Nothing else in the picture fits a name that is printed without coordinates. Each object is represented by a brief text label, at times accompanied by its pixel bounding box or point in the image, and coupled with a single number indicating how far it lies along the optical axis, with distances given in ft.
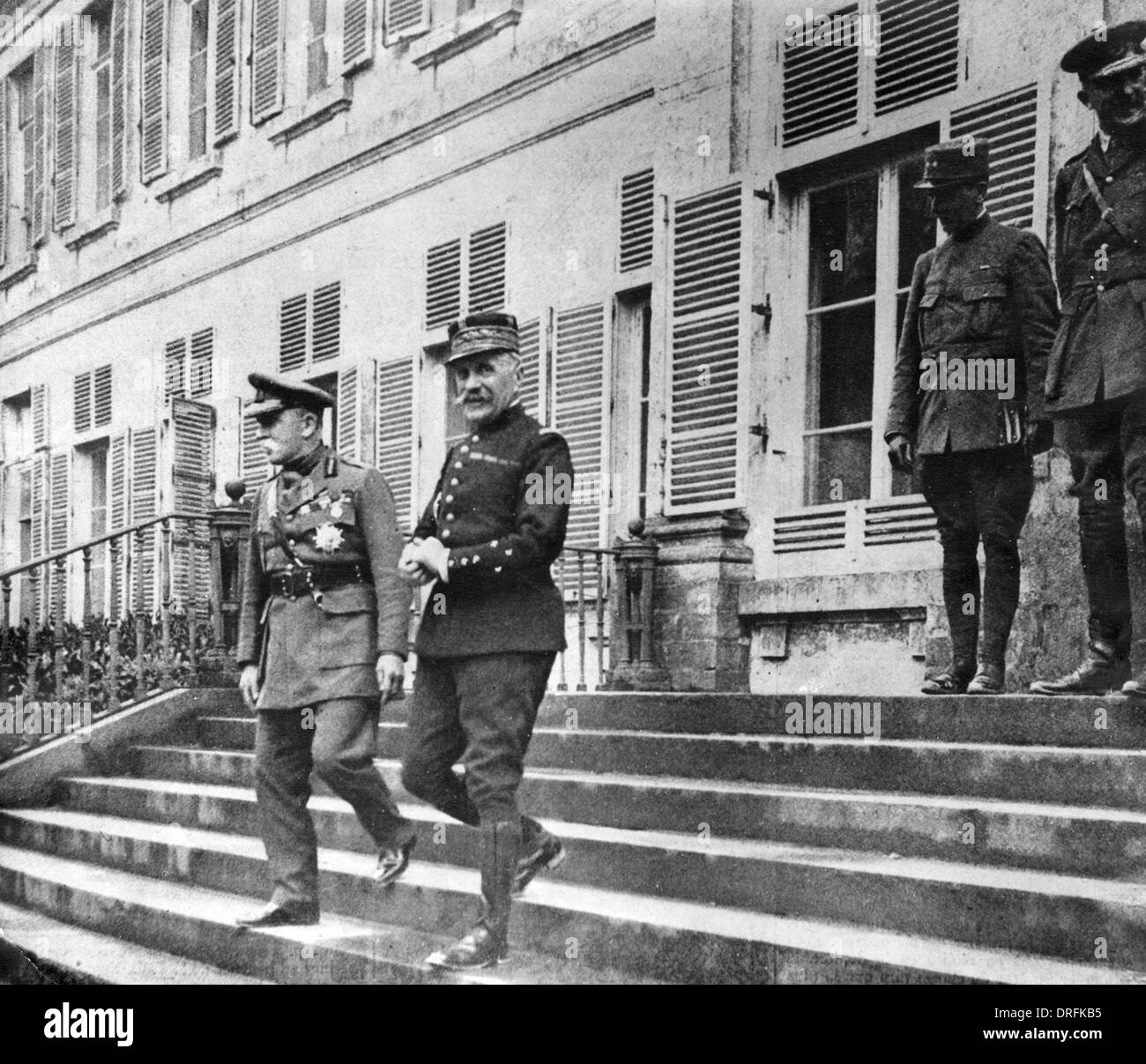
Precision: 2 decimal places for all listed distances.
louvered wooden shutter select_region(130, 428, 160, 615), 33.30
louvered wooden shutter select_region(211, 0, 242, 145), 26.66
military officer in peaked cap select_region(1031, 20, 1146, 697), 13.43
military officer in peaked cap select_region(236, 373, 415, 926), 13.98
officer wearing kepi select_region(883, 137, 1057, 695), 15.47
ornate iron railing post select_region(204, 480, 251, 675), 24.41
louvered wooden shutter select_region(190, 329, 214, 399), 32.73
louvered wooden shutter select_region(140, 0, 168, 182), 26.76
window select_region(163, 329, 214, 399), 32.86
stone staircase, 11.12
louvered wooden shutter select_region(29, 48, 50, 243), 24.27
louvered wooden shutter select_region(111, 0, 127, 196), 26.08
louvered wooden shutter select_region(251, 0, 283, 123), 26.73
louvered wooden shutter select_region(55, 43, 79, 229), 24.58
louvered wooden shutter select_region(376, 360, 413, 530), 28.22
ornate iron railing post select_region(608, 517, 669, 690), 22.85
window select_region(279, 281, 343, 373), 30.12
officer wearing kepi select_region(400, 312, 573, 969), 12.25
